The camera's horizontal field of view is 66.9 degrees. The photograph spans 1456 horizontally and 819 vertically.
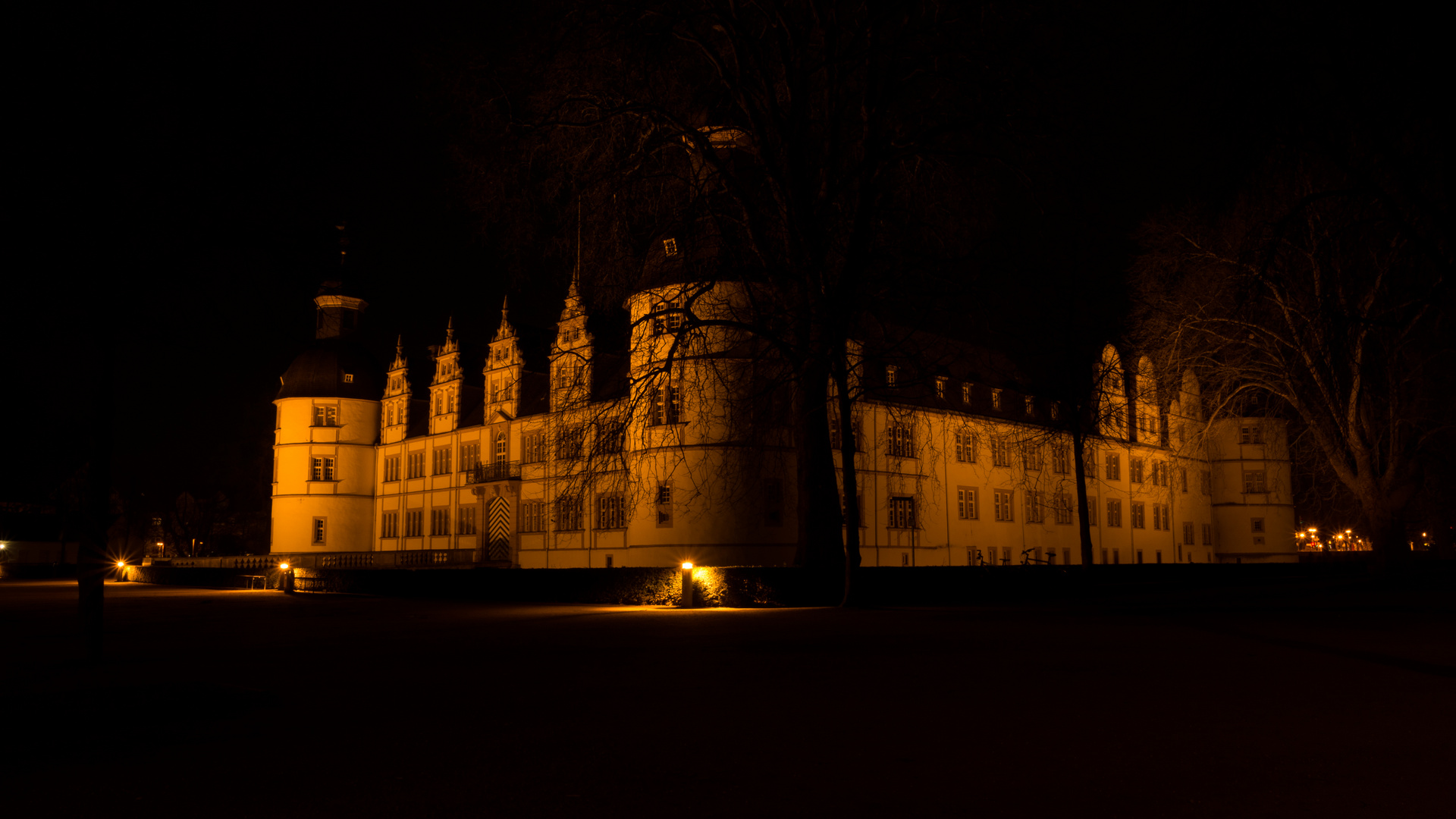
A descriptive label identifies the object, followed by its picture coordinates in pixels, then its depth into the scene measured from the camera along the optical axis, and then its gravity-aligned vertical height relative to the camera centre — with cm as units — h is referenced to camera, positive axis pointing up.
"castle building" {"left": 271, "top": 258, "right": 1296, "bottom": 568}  1864 +301
